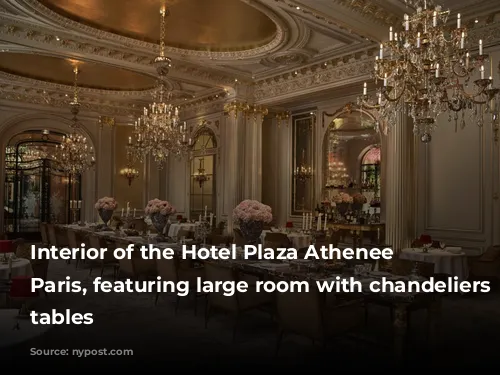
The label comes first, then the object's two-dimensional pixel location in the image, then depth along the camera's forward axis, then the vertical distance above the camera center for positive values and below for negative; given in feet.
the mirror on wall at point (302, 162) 36.73 +2.64
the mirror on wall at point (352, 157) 33.19 +2.82
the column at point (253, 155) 37.52 +3.25
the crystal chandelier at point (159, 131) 26.03 +3.56
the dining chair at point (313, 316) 12.15 -3.19
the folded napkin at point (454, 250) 22.57 -2.54
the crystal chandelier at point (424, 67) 15.97 +4.51
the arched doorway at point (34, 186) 43.32 +0.87
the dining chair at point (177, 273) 17.99 -2.98
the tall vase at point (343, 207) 32.50 -0.74
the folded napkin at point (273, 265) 16.26 -2.38
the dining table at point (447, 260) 21.88 -2.92
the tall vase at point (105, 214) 30.24 -1.18
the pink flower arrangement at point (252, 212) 17.93 -0.61
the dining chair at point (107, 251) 24.66 -2.84
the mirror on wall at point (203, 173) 42.50 +2.12
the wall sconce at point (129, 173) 46.91 +2.22
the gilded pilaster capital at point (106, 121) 45.42 +7.12
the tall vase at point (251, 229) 18.13 -1.27
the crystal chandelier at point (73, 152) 38.28 +3.55
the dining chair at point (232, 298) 14.94 -3.30
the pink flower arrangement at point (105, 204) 29.99 -0.54
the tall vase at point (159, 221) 23.67 -1.26
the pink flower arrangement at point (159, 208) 23.43 -0.63
